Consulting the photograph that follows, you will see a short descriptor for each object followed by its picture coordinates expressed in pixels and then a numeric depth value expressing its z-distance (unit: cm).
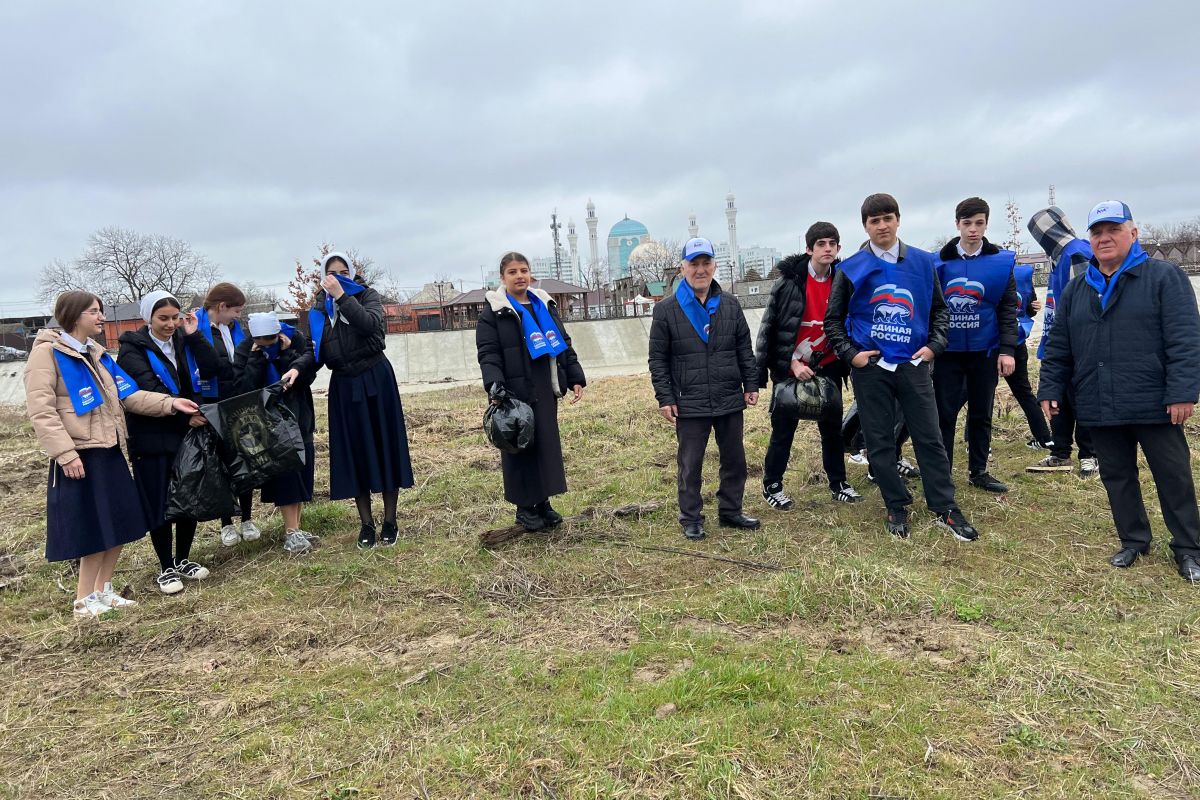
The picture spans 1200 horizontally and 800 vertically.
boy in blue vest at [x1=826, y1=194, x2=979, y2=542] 433
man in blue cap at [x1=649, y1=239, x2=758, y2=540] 461
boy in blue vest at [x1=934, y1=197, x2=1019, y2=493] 511
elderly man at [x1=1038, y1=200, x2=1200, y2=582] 354
